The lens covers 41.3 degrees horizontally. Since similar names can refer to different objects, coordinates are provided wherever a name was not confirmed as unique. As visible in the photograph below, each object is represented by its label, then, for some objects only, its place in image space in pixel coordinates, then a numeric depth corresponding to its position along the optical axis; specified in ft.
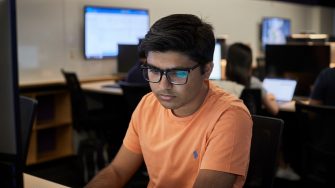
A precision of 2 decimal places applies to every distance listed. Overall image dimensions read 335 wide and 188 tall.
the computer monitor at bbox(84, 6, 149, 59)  18.09
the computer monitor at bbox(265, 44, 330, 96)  12.87
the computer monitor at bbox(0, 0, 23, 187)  3.01
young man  4.30
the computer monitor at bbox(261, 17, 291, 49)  28.78
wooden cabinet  15.38
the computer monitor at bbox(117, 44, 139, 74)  16.10
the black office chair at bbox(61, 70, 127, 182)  13.32
